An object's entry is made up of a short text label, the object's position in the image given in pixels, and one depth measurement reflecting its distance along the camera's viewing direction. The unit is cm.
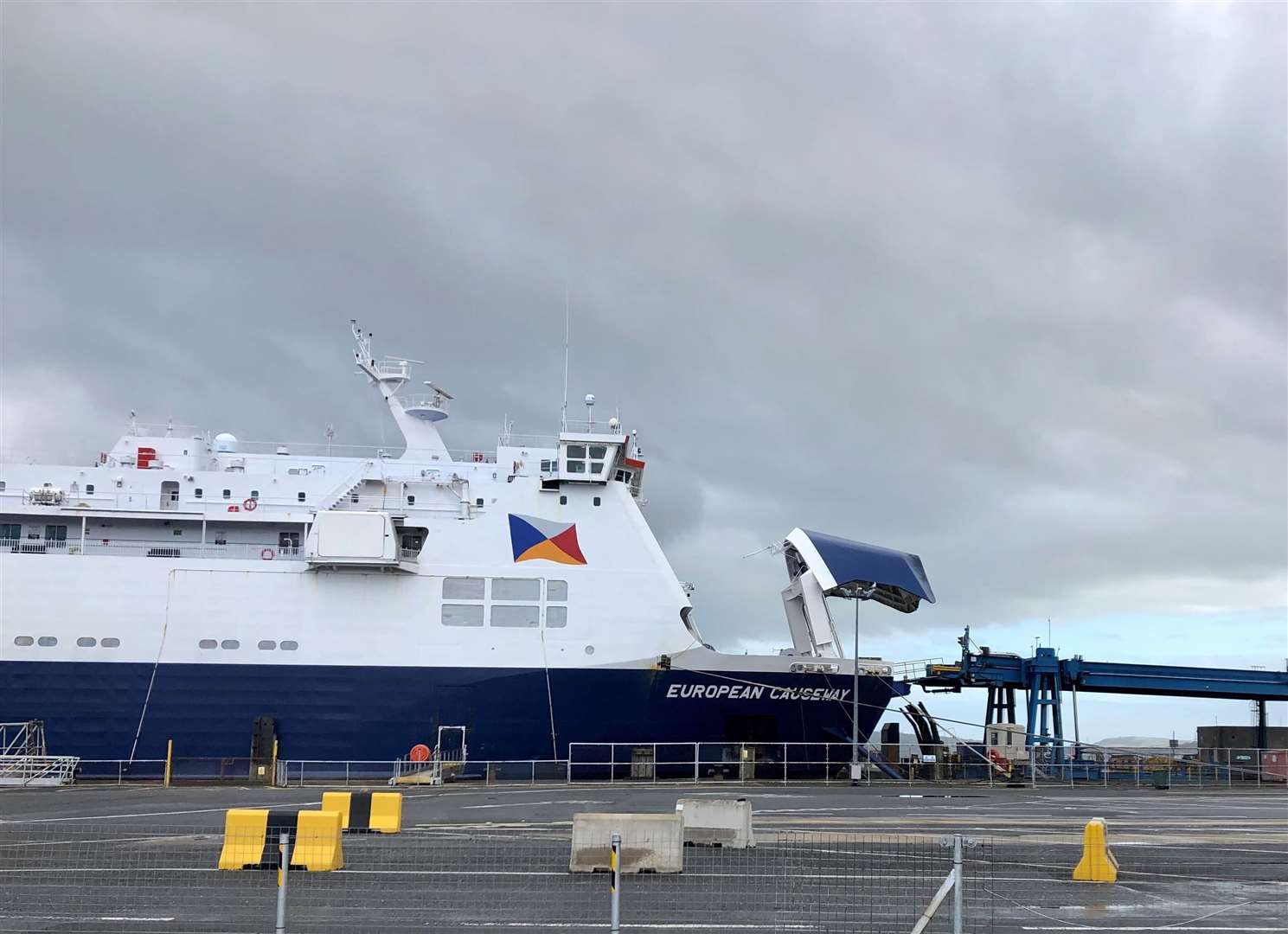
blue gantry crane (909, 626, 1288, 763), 4112
